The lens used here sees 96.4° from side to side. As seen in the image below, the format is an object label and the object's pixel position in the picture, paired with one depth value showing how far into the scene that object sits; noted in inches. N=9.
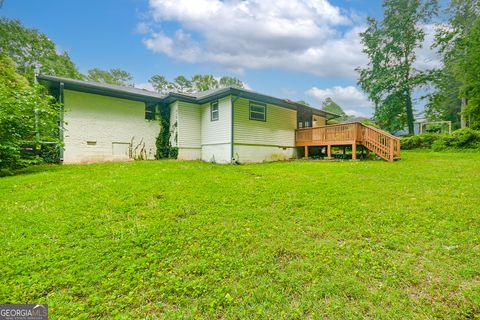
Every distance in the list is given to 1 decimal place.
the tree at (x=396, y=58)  739.4
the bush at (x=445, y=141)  491.8
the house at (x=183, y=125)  400.8
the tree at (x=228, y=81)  1425.8
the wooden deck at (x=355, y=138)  385.1
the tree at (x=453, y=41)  653.3
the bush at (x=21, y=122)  293.6
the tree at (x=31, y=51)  859.4
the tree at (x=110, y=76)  1240.2
